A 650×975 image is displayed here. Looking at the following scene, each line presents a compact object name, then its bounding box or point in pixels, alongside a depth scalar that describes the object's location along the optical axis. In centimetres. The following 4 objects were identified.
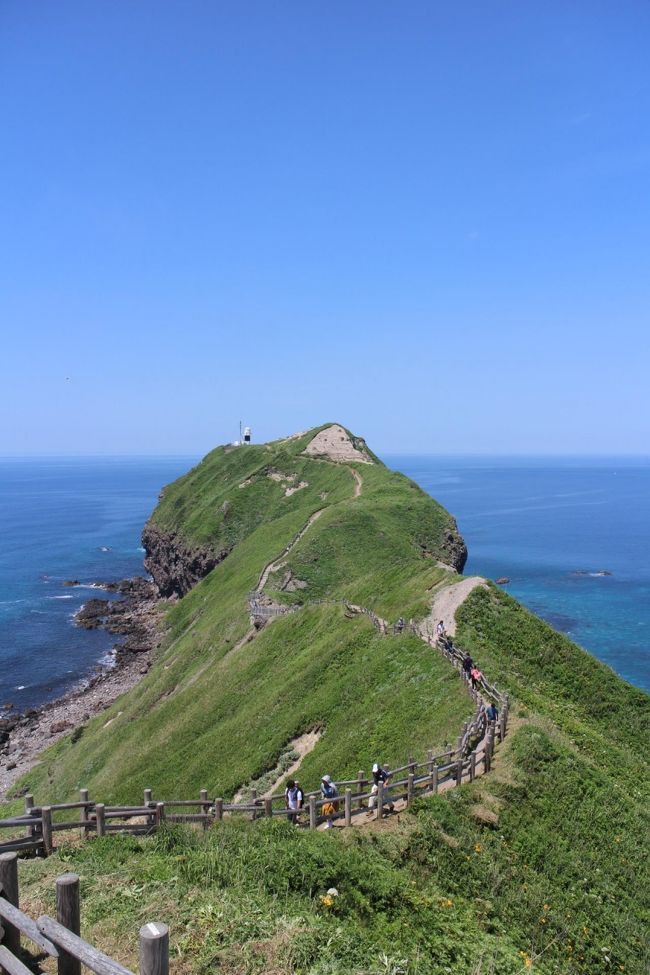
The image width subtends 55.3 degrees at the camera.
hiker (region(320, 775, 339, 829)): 1889
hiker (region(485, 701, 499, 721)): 2316
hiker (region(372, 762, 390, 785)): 1955
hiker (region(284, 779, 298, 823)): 1923
